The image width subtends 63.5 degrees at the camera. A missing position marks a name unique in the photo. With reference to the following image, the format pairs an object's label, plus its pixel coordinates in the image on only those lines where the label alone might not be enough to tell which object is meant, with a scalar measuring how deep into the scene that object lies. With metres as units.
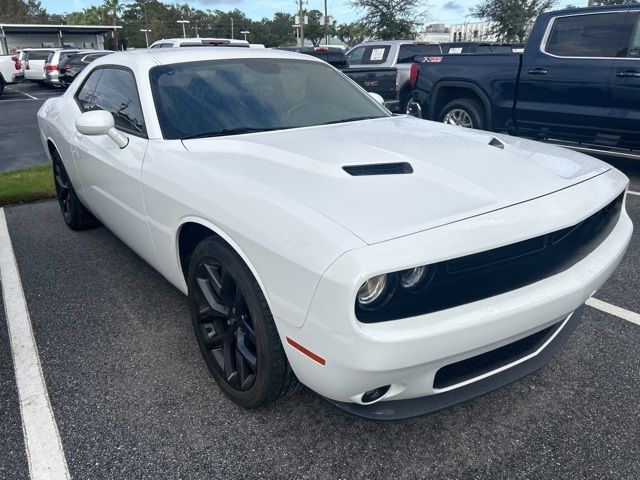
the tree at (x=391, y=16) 25.42
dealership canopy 45.94
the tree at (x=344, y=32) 80.19
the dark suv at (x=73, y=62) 18.02
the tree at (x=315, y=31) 79.38
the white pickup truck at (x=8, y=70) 18.38
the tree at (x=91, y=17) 85.19
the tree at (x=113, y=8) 86.75
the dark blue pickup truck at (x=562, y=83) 5.74
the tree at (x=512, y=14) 22.92
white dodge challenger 1.71
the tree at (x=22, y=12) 78.56
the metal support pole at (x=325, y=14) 40.84
